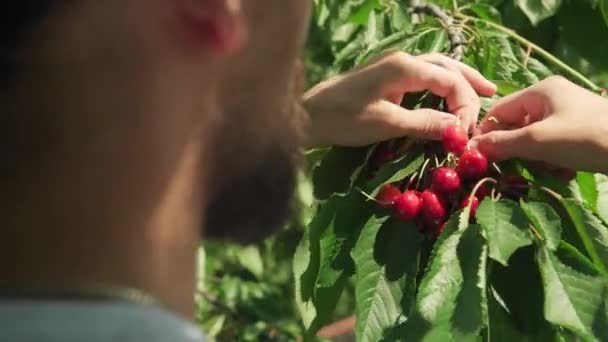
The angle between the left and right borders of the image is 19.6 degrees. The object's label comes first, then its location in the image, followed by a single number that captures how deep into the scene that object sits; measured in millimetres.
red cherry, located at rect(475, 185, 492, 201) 1439
